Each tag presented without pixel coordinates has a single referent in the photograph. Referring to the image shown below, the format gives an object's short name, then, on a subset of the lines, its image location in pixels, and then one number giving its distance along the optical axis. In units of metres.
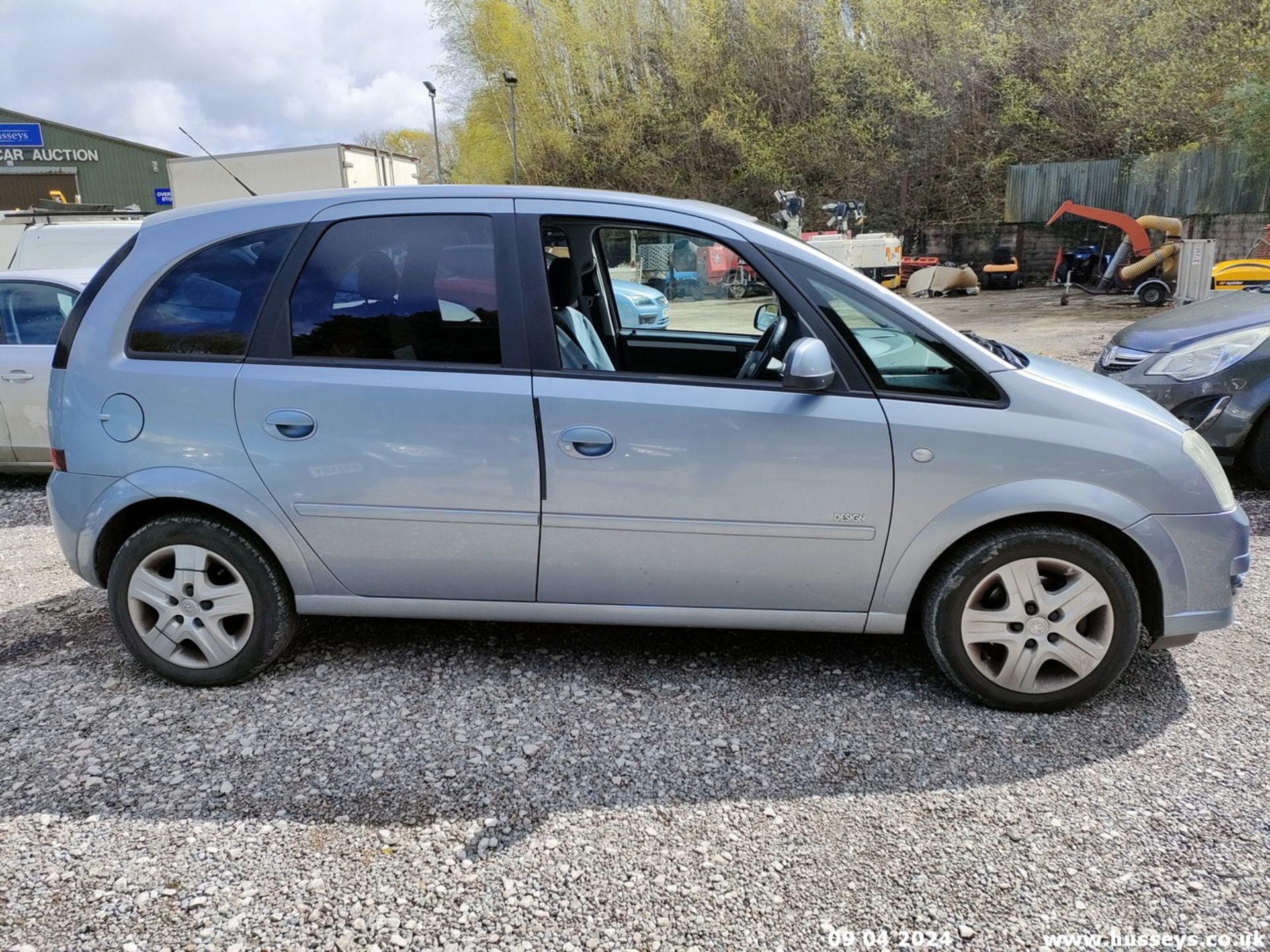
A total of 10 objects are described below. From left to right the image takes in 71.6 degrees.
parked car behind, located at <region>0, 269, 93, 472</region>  5.96
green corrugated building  37.62
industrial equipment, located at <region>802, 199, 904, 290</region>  20.14
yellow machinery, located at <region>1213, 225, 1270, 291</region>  12.21
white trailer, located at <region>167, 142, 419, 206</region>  15.70
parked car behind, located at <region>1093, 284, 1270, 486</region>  5.37
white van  8.58
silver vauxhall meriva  2.91
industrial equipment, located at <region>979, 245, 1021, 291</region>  21.64
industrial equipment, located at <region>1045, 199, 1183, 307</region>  16.22
